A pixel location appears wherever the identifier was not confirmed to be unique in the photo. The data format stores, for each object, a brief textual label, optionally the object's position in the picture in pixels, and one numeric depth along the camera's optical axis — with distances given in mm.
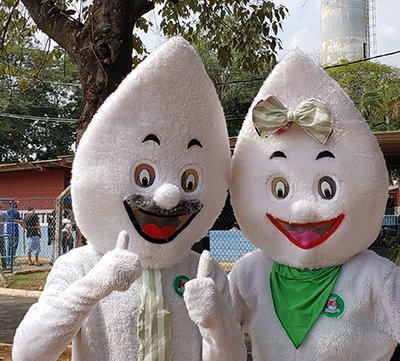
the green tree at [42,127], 28406
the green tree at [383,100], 12019
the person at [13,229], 12484
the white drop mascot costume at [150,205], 2486
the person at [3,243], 12898
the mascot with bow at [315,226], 2652
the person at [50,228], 13980
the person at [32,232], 13430
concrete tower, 41594
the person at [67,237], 11586
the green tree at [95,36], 4238
